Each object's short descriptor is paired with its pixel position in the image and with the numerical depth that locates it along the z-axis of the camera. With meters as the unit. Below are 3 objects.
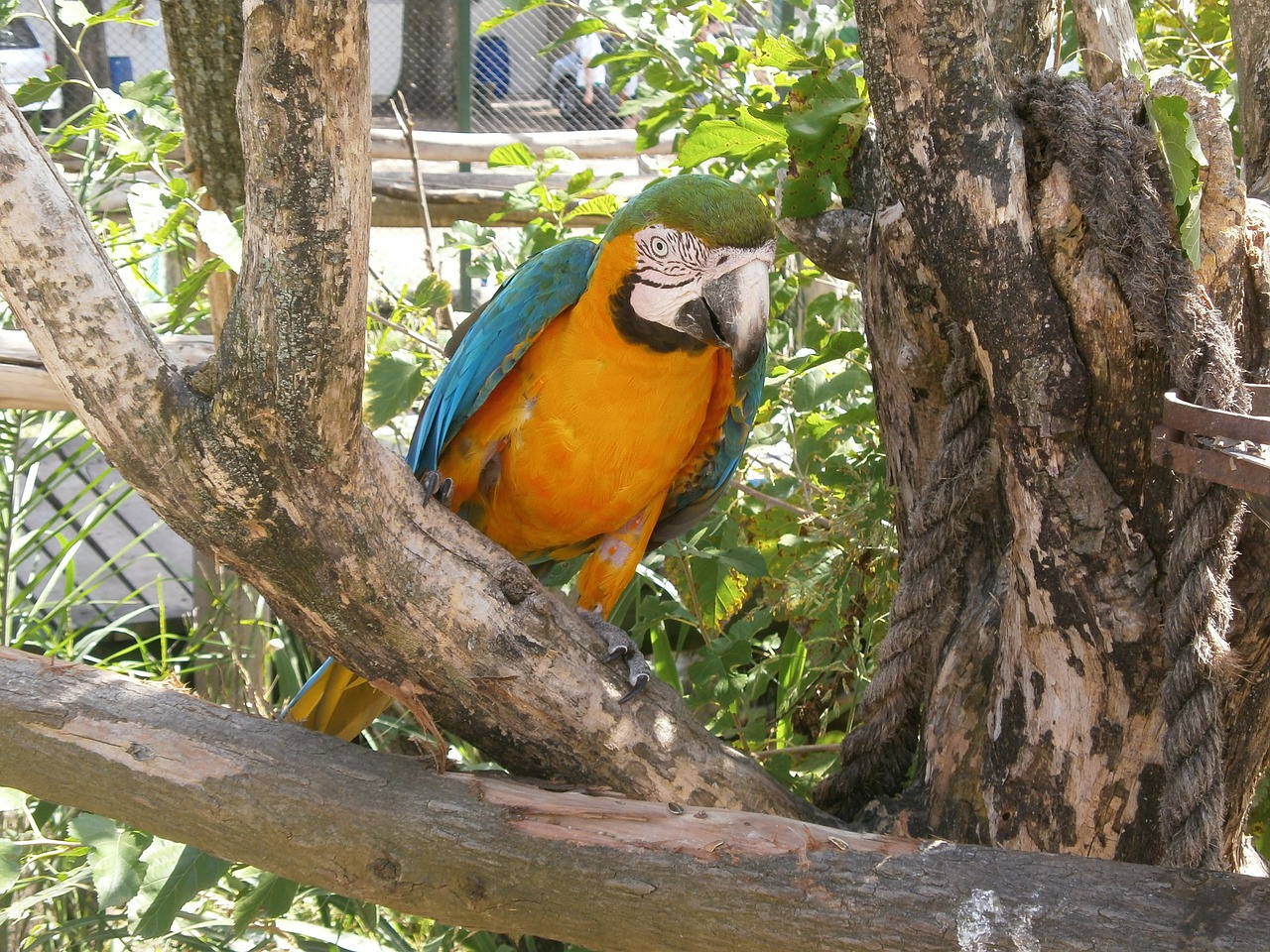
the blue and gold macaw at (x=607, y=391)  1.44
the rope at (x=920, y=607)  1.33
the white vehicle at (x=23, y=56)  4.60
